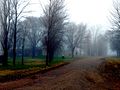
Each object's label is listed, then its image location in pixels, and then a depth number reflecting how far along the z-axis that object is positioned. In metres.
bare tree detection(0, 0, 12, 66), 36.33
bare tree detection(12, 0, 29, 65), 37.56
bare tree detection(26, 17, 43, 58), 87.69
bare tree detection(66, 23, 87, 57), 93.19
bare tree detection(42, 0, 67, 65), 34.51
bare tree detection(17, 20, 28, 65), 67.68
